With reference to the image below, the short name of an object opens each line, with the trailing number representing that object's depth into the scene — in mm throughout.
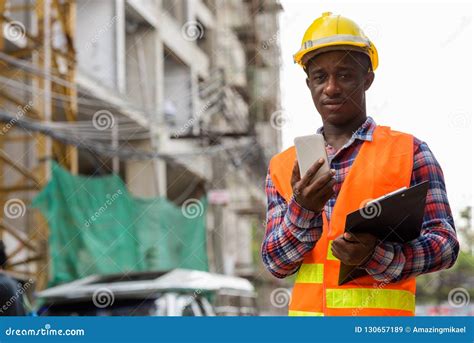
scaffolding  10383
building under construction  10799
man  2332
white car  5883
